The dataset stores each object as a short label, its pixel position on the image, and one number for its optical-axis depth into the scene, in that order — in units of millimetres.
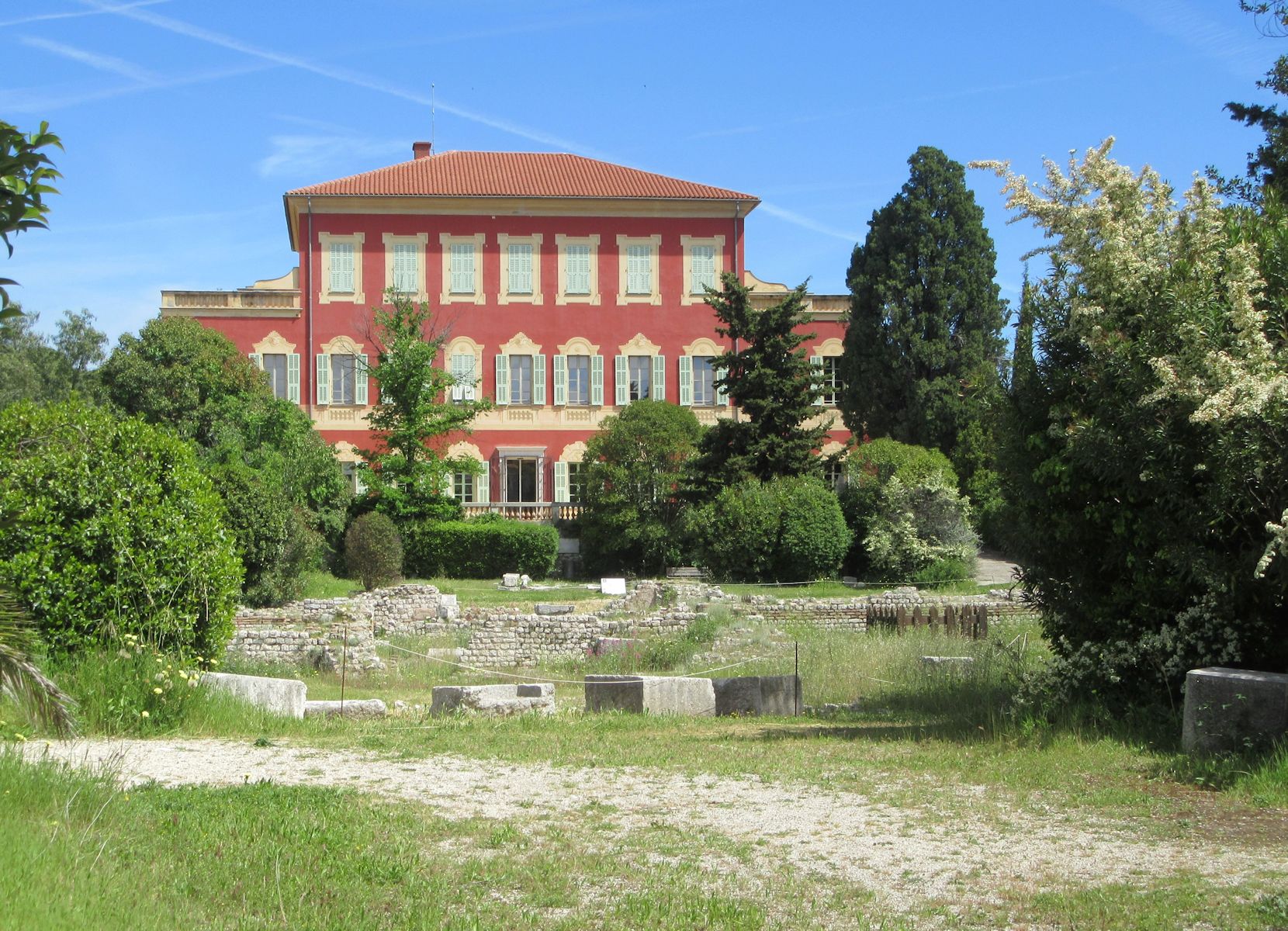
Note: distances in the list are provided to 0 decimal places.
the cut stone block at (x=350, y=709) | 13094
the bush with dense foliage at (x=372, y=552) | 33844
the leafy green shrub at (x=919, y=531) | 32781
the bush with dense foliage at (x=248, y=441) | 25375
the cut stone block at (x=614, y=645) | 21594
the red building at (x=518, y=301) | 45625
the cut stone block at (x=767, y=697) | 13750
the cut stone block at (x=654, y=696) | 13695
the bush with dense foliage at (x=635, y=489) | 35938
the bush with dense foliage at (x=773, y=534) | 32219
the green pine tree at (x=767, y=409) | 34625
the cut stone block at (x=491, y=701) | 13633
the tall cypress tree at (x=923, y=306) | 40312
